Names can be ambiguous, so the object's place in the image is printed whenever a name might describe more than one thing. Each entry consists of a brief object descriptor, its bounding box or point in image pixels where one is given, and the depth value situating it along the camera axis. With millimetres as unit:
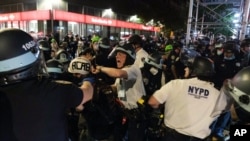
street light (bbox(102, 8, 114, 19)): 20196
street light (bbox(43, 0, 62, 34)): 14180
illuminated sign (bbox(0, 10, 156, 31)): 13749
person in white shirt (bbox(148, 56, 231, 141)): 2073
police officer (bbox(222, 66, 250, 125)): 1470
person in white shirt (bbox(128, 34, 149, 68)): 4212
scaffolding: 9538
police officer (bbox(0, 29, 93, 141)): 1251
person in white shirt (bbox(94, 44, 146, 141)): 2614
